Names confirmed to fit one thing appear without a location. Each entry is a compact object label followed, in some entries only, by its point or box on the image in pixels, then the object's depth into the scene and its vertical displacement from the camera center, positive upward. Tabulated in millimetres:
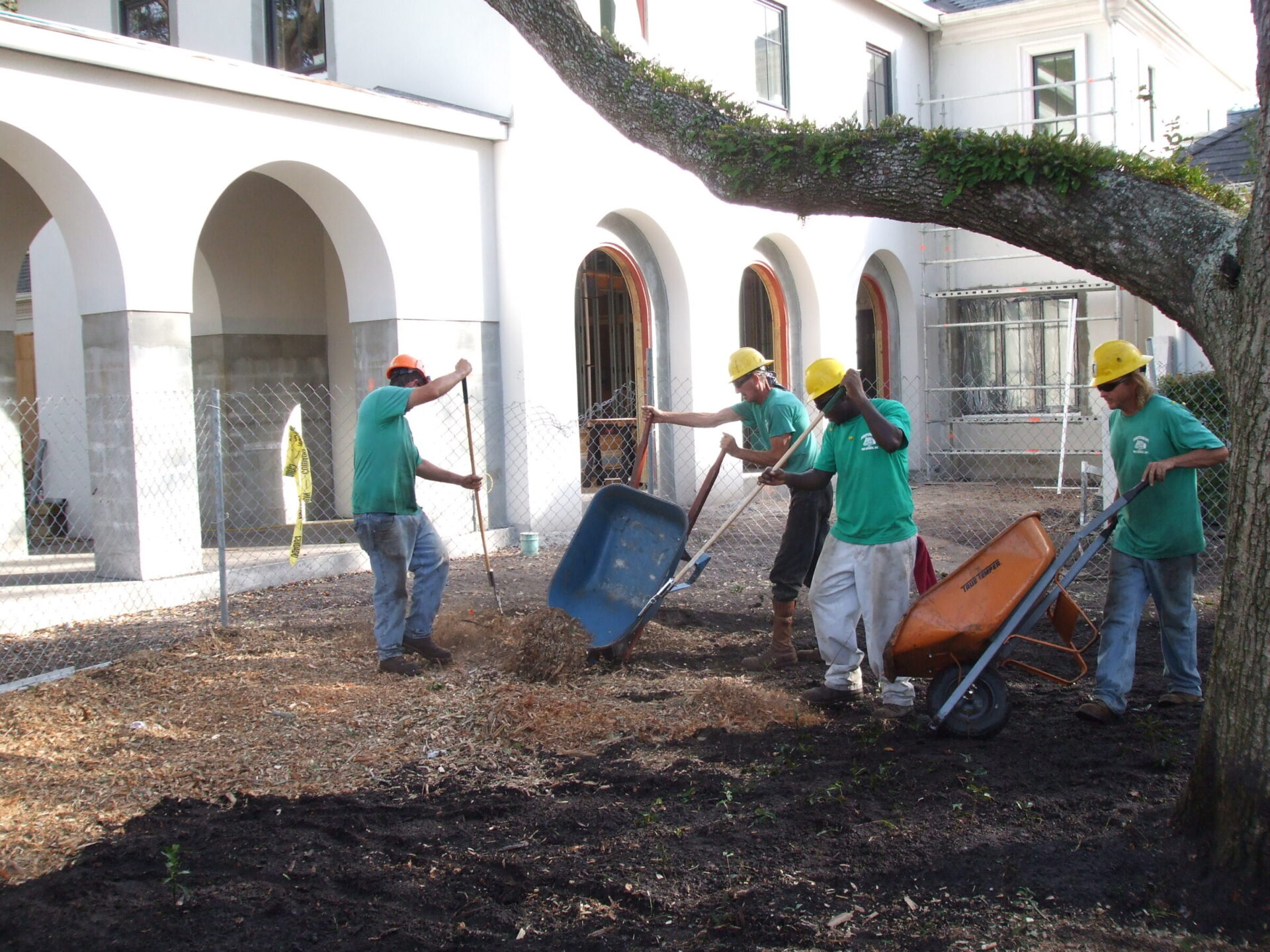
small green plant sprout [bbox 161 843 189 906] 3570 -1430
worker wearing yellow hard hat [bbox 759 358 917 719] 5172 -534
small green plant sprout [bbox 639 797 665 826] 4082 -1429
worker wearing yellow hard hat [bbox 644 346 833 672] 6281 -414
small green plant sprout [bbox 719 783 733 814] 4219 -1427
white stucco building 8602 +1994
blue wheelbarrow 6730 -827
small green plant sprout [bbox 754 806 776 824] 4066 -1426
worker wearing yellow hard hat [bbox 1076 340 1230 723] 5074 -588
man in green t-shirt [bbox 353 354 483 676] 6223 -412
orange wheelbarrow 4695 -877
